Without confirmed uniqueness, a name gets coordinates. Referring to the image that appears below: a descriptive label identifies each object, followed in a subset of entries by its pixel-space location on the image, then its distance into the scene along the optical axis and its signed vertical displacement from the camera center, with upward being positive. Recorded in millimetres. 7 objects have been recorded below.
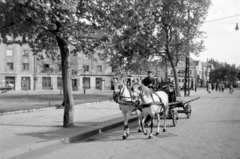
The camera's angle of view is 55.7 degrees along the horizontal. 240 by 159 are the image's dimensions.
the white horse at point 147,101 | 7859 -637
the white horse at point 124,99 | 7429 -534
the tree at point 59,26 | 6664 +1982
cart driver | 9648 +70
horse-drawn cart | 10920 -524
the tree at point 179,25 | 26953 +7012
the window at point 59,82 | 57566 +267
